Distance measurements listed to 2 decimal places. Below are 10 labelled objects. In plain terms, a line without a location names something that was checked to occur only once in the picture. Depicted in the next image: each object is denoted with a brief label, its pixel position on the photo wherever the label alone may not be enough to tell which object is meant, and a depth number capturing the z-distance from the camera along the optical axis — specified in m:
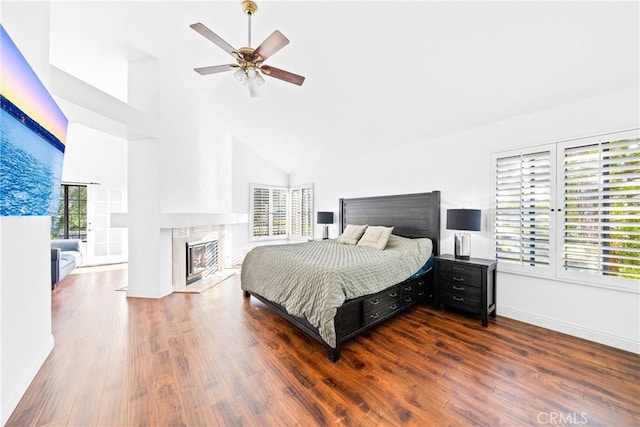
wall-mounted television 1.21
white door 5.77
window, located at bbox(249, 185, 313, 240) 6.32
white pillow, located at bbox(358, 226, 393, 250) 3.61
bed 2.27
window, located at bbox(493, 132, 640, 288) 2.31
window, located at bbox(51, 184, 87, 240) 5.61
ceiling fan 2.00
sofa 3.86
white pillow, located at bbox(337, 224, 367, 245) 4.12
